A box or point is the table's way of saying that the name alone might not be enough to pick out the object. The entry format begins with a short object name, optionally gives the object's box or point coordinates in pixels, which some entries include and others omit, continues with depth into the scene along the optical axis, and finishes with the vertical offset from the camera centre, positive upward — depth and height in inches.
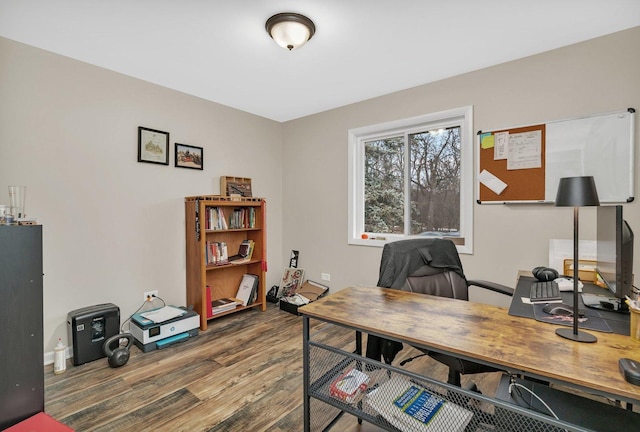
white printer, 104.8 -41.7
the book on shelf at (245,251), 145.5 -18.7
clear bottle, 90.6 -44.6
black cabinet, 61.5 -23.8
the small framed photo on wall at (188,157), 129.1 +25.2
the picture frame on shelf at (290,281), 159.0 -36.6
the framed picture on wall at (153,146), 117.2 +27.3
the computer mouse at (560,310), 54.4 -17.7
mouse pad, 48.7 -18.3
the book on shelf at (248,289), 143.4 -37.0
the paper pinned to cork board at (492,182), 105.9 +11.9
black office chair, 73.2 -14.2
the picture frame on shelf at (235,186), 144.4 +13.7
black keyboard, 64.1 -17.5
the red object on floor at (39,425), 60.0 -43.5
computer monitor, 50.1 -6.6
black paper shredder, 94.7 -38.1
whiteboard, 86.8 +19.2
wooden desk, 35.5 -18.7
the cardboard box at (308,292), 144.0 -40.0
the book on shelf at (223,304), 130.4 -41.1
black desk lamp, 42.9 +2.3
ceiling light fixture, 78.3 +50.4
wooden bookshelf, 123.2 -15.3
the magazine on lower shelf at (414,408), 46.3 -31.8
